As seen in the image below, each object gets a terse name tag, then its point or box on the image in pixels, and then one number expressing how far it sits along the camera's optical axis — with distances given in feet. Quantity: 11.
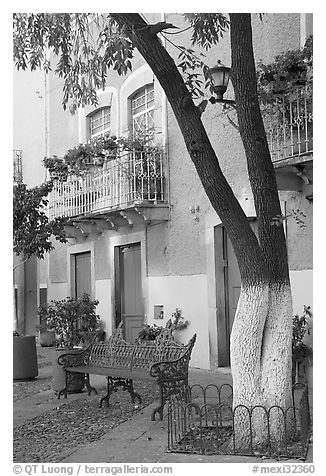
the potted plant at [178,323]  34.73
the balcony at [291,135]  26.17
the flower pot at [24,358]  32.04
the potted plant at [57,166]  41.45
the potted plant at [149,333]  35.72
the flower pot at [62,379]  28.17
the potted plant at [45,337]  46.94
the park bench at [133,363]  22.17
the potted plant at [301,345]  26.05
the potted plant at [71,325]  28.40
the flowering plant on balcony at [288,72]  26.35
